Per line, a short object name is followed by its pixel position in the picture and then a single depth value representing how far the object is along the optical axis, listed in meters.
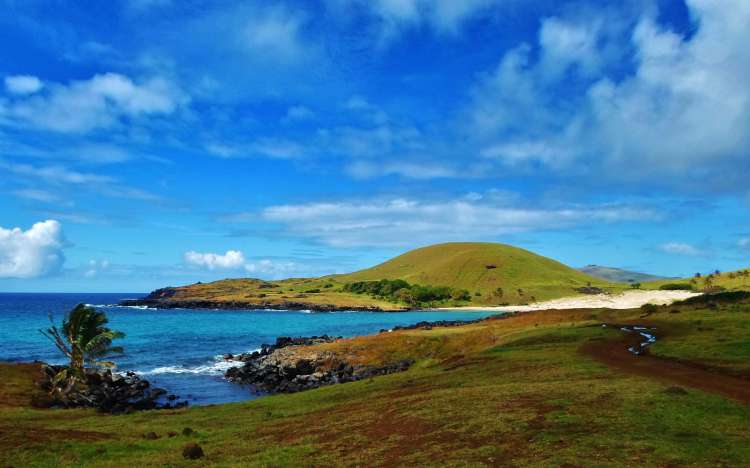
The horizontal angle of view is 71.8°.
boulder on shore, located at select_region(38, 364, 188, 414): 48.91
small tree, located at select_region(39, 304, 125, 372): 51.41
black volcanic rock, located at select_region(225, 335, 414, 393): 62.38
